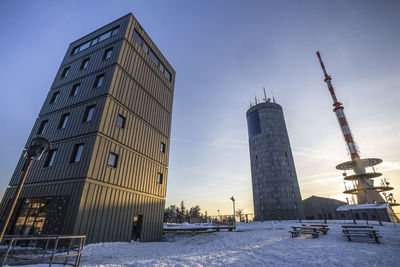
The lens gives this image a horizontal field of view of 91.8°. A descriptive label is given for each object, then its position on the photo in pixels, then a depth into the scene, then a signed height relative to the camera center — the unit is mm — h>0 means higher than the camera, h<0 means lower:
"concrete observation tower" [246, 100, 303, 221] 47594 +13256
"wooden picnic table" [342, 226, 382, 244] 9305 -550
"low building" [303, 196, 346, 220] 48781 +3776
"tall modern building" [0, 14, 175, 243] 11688 +5011
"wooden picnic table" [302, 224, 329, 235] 13038 -555
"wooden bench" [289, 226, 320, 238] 11578 -607
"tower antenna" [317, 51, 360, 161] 46838 +20718
